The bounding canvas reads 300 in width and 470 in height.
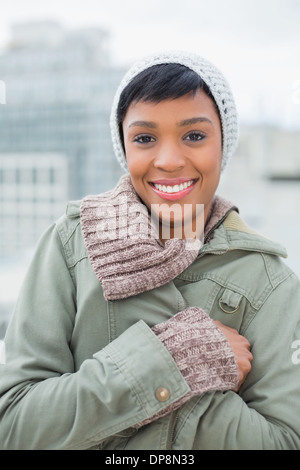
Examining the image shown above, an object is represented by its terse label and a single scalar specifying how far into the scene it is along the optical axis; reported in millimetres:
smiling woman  801
